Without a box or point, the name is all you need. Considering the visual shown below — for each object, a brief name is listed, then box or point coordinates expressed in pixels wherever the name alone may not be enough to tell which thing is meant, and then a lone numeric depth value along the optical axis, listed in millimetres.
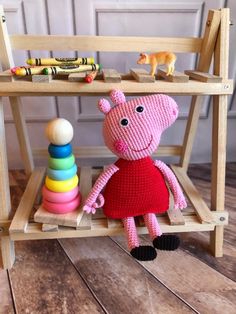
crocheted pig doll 598
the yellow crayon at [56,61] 643
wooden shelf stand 587
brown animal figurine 641
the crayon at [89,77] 569
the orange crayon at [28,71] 579
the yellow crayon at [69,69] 596
